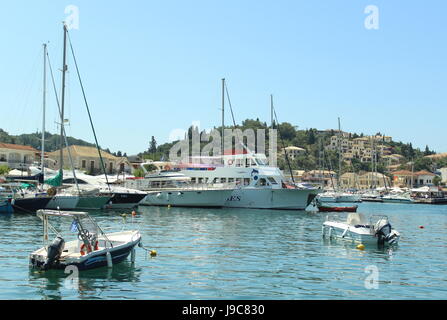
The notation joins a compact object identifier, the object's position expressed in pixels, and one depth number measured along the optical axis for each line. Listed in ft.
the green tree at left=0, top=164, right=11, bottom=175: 253.10
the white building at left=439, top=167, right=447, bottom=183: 606.71
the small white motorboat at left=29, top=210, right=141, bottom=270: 58.95
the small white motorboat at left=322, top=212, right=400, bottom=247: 88.28
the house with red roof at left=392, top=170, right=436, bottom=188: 574.15
